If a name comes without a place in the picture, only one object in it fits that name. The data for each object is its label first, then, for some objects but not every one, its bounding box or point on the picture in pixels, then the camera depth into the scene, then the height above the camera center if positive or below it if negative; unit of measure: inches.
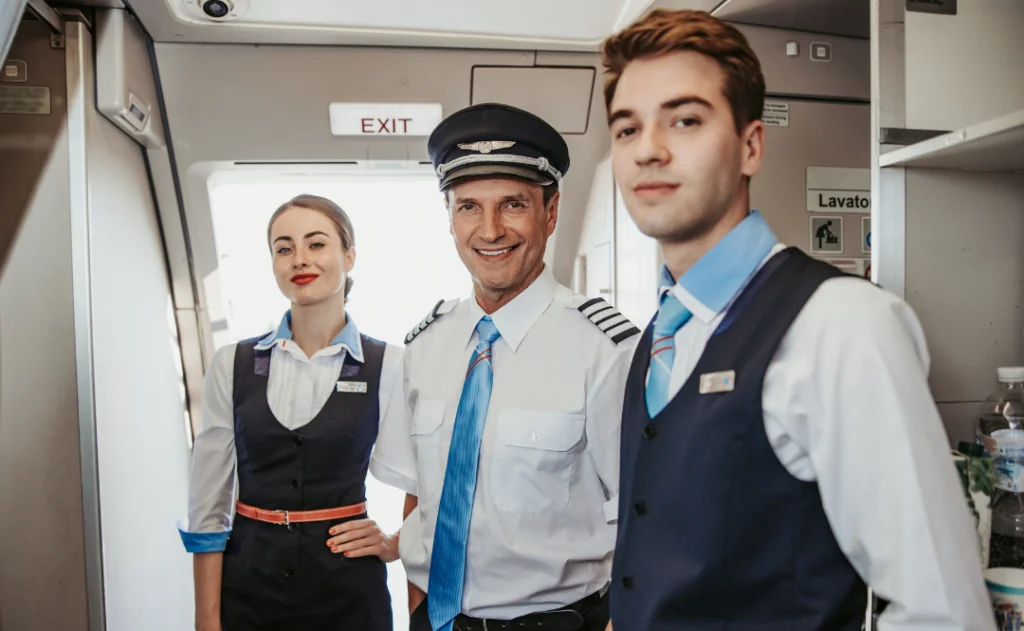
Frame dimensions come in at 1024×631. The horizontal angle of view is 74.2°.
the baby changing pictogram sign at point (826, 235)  90.0 +7.7
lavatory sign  90.1 +13.8
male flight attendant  34.3 -6.8
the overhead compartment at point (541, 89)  106.5 +33.5
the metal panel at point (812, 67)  89.6 +30.7
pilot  60.4 -11.0
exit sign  106.7 +29.0
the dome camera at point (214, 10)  88.0 +39.0
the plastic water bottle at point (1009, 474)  48.4 -13.2
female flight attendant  77.2 -18.7
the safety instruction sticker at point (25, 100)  83.0 +25.9
